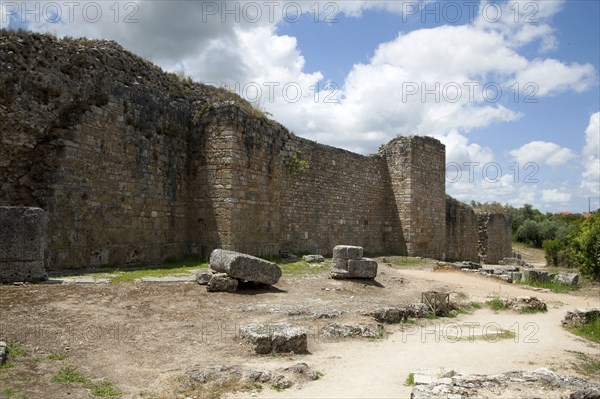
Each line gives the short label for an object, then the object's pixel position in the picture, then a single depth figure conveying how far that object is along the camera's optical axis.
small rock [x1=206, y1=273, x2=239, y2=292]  9.78
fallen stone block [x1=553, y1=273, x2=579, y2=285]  15.91
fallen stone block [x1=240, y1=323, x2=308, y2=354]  6.71
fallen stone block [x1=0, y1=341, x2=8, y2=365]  5.36
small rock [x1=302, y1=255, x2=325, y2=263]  15.77
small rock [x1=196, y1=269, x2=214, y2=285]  10.23
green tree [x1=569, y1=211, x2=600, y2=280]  16.94
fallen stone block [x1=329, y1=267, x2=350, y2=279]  12.75
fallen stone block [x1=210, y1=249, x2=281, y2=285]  9.91
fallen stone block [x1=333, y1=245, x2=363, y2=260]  12.91
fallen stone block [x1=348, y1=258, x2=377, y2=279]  12.82
